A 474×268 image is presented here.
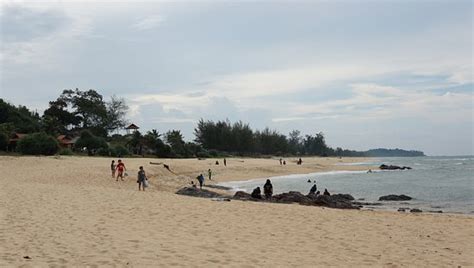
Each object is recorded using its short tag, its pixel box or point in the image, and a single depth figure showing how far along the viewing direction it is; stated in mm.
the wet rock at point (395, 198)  27142
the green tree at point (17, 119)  70062
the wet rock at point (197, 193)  22453
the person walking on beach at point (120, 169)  29891
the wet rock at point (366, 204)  24734
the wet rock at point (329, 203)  21341
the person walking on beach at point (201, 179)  29356
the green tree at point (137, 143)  72875
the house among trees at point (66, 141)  69675
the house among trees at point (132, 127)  91425
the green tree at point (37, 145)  51156
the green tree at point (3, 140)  54094
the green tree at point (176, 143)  75744
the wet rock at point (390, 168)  77544
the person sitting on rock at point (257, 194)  22719
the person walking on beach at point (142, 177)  23903
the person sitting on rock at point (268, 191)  23628
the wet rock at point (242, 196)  22477
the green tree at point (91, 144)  63656
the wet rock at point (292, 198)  22219
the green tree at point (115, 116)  98938
